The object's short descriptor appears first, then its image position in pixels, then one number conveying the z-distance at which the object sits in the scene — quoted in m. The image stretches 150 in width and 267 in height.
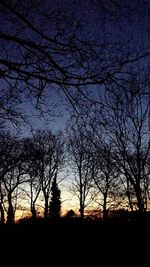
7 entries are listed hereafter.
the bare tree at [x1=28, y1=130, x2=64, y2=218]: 30.33
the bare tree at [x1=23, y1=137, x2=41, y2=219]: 25.98
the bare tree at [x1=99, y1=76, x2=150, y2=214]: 14.10
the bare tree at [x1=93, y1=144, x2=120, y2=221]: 27.75
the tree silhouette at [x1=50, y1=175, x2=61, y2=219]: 36.42
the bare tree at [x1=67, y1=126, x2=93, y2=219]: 29.19
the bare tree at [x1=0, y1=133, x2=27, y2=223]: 29.47
